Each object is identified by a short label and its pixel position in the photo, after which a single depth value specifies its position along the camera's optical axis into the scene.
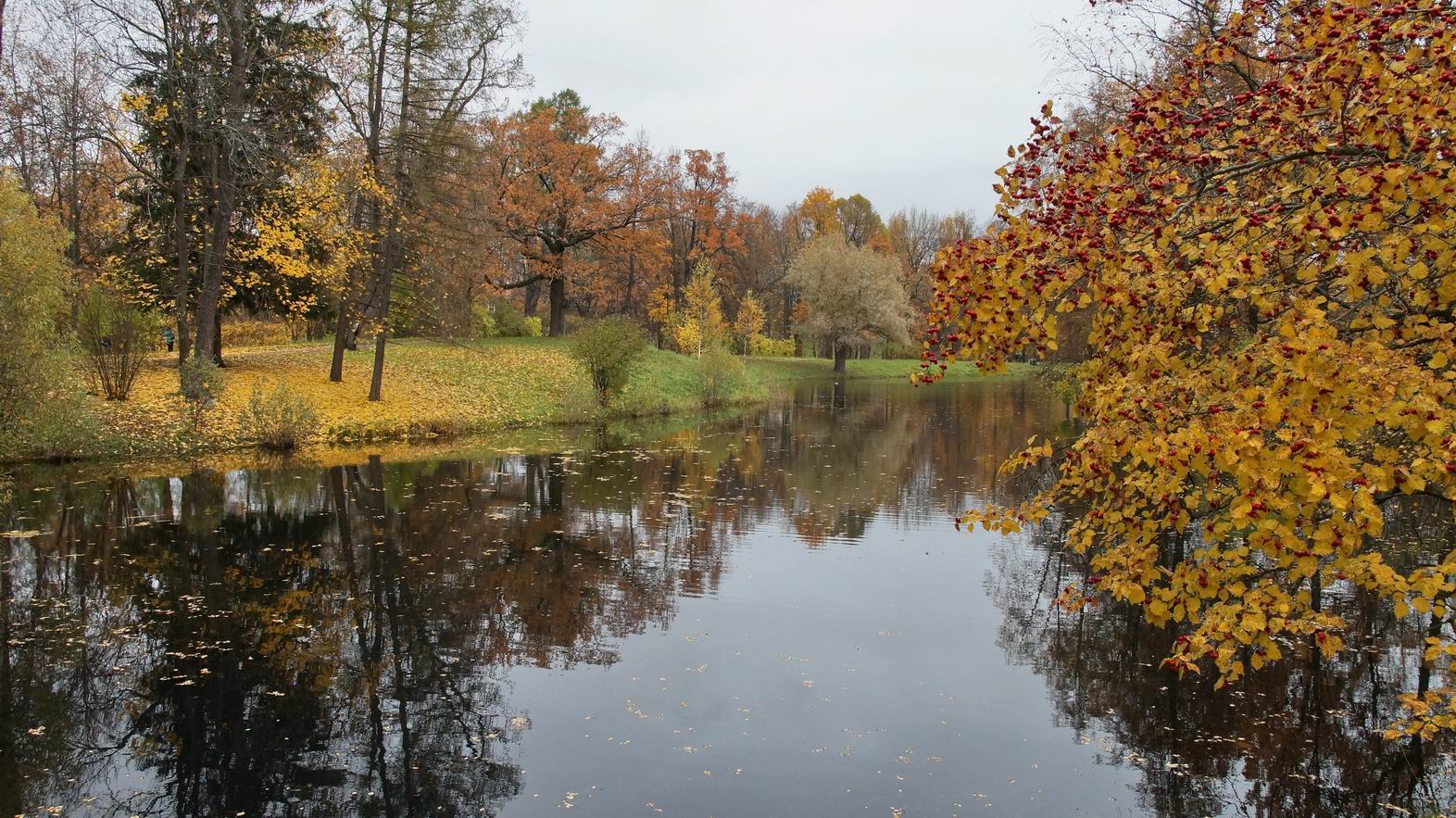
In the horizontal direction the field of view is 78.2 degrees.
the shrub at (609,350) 25.50
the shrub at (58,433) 15.12
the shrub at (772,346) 56.47
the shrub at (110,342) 18.31
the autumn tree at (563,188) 34.72
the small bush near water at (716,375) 32.88
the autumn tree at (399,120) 21.95
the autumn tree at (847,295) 50.34
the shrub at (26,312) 13.17
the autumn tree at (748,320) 49.62
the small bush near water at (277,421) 18.78
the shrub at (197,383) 17.98
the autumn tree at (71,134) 15.32
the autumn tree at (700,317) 40.53
